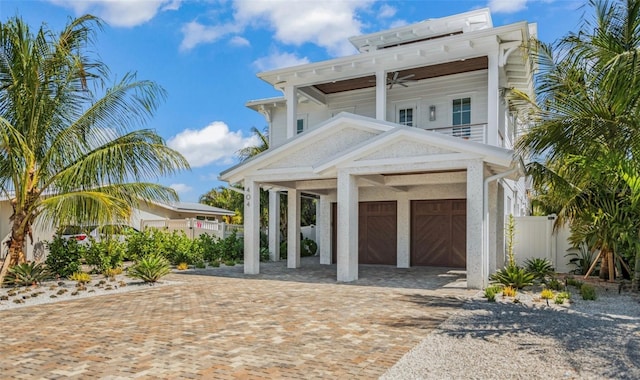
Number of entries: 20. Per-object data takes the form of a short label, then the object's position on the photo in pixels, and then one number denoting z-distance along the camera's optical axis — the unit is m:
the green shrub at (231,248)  19.62
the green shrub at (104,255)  14.31
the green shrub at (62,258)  13.25
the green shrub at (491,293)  9.38
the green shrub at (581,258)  14.45
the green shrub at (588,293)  9.73
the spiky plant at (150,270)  12.52
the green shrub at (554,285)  11.17
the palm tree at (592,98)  6.80
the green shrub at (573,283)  11.35
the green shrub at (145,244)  17.17
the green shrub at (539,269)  12.35
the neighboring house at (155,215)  17.92
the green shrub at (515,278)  10.95
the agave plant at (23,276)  11.58
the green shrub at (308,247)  23.34
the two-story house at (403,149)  11.95
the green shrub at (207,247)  18.66
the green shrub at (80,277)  12.49
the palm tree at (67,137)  11.12
